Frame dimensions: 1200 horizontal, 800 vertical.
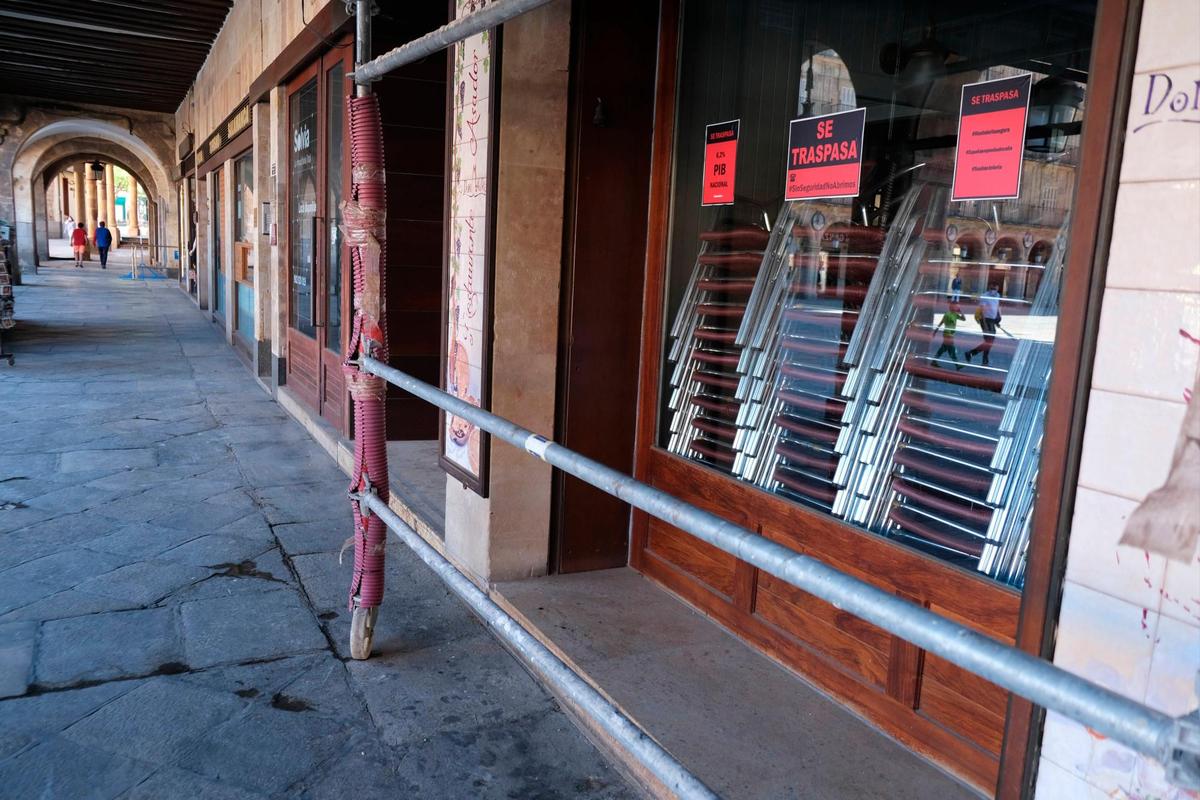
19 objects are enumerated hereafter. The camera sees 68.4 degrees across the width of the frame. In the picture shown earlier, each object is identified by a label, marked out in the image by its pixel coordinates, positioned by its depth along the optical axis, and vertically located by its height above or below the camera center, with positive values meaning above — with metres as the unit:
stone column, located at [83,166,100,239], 45.91 +1.76
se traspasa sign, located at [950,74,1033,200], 2.13 +0.33
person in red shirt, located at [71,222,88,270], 25.72 -0.33
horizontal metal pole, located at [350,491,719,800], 1.30 -0.76
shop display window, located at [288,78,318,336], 6.40 +0.29
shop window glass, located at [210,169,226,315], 12.84 -0.02
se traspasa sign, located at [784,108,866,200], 2.66 +0.34
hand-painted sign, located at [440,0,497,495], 3.23 +0.00
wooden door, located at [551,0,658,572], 3.25 -0.01
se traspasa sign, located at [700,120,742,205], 3.09 +0.35
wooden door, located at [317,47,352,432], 5.66 -0.11
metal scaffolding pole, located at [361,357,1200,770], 0.81 -0.38
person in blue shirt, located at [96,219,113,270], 26.58 -0.27
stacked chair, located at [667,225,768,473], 3.13 -0.31
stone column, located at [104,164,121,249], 50.97 +1.92
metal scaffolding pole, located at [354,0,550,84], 1.98 +0.56
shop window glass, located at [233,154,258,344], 9.75 -0.04
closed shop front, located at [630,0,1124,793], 2.09 -0.13
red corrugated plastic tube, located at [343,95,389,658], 2.91 -0.29
